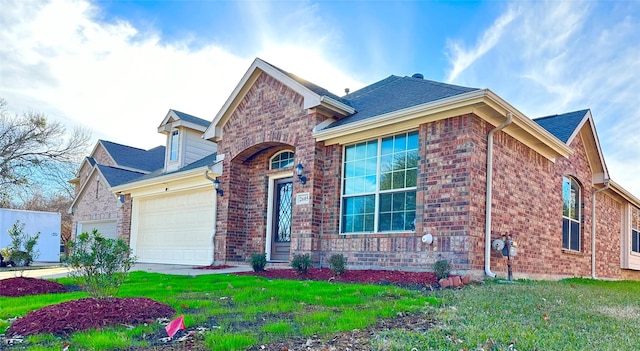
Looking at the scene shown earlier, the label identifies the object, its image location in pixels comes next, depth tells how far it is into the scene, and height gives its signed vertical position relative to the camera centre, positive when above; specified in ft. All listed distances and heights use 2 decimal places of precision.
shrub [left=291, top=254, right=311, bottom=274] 32.27 -2.78
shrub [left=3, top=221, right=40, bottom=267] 34.30 -2.96
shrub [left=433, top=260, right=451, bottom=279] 26.14 -2.29
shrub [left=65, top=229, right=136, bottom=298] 18.01 -1.89
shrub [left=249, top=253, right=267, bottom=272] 34.91 -3.01
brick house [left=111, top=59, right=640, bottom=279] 29.12 +3.07
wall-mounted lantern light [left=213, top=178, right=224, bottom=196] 43.78 +2.83
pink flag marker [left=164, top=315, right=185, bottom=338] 14.62 -3.34
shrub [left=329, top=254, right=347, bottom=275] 30.07 -2.60
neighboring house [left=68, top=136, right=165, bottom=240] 67.26 +4.82
